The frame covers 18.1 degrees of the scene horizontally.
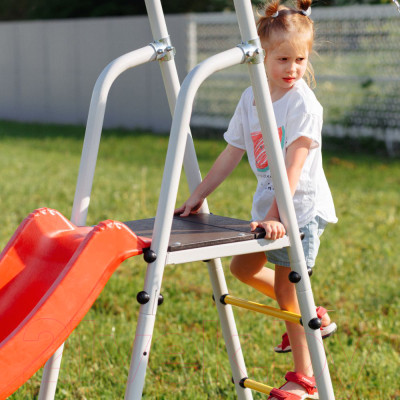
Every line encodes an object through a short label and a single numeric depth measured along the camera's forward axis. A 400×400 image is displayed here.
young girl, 3.68
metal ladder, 3.17
